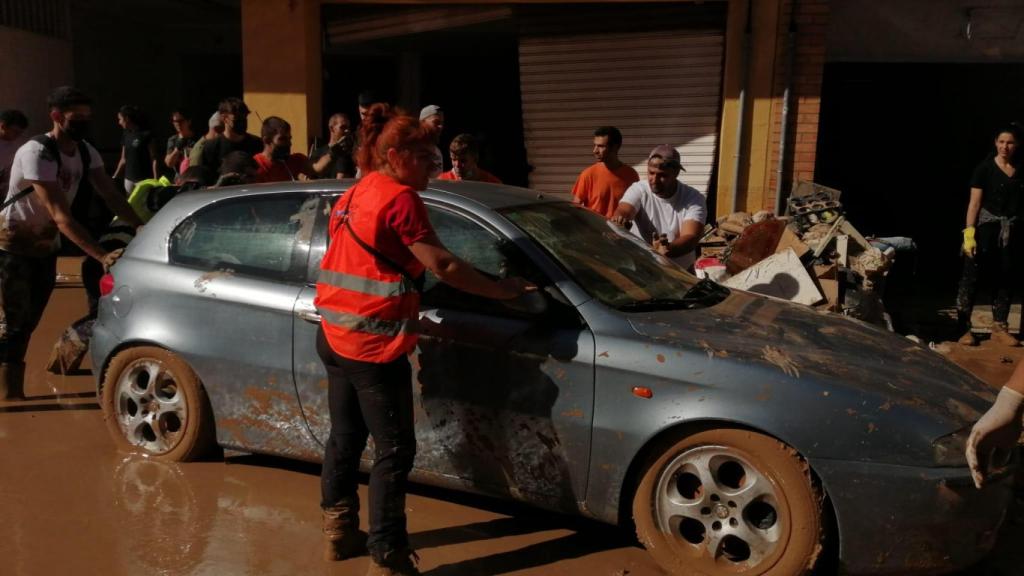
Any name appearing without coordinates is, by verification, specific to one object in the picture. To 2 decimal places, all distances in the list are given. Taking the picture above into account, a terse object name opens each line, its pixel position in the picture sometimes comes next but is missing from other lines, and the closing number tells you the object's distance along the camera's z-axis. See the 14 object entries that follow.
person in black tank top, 7.67
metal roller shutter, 9.24
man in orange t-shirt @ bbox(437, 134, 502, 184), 6.14
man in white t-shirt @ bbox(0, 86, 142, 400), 5.39
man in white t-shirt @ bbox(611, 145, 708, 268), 5.55
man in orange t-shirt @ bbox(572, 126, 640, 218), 6.54
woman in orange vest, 3.37
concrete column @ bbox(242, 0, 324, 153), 9.30
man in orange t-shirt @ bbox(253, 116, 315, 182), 6.36
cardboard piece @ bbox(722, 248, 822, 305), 6.37
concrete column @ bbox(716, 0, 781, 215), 8.62
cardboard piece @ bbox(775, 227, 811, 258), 7.07
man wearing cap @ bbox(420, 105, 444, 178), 6.34
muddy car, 3.24
